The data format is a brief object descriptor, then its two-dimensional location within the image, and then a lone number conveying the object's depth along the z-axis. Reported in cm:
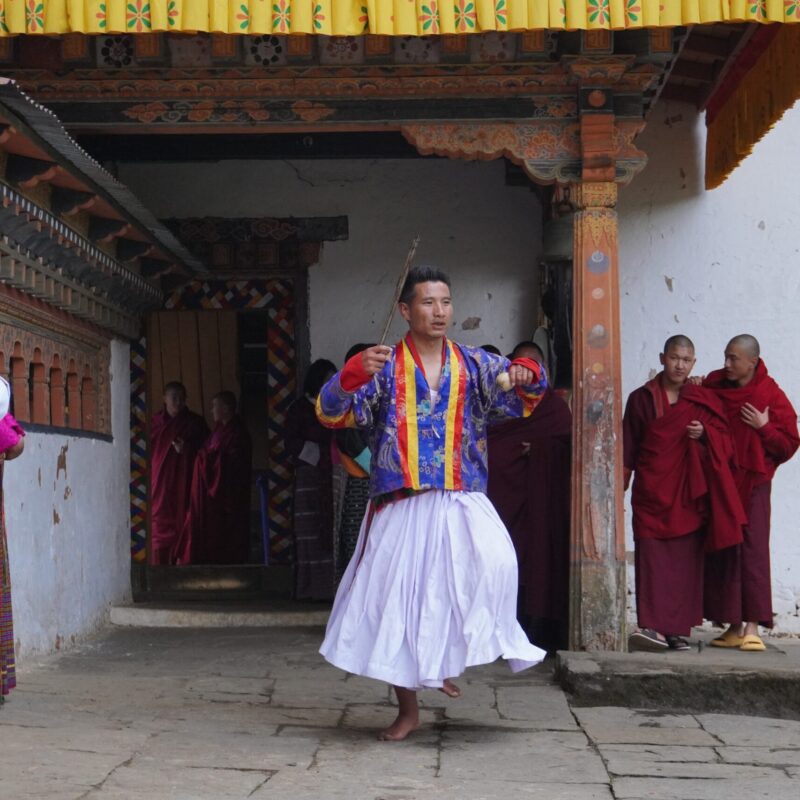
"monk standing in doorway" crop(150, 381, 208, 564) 1134
